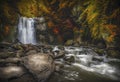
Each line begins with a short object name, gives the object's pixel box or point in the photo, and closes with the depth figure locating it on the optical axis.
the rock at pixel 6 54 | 5.68
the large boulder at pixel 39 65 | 4.35
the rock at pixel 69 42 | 10.70
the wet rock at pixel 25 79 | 4.17
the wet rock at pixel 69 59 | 6.39
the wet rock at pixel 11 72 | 4.15
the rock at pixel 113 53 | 7.39
